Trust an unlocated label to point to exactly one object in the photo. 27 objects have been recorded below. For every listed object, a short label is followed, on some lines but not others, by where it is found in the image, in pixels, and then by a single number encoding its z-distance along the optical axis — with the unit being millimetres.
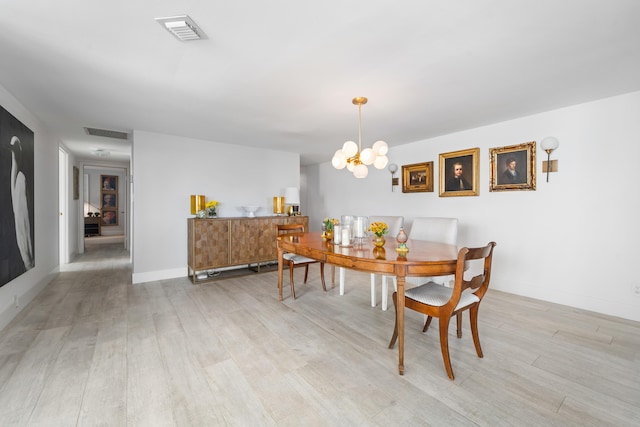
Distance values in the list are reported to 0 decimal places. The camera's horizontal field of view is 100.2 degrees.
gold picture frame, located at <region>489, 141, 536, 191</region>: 3310
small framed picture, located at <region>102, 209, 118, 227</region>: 9672
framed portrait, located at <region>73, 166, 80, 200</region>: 6117
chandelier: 2691
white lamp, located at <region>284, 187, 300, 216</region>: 5047
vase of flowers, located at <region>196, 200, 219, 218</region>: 4344
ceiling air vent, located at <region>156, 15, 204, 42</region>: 1574
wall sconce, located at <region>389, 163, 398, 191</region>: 4882
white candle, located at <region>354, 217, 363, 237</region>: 2768
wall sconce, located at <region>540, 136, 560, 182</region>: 3074
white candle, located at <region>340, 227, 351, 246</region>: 2538
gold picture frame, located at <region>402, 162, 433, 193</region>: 4391
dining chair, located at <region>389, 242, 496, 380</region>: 1733
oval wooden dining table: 1820
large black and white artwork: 2426
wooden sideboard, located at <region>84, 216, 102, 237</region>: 9211
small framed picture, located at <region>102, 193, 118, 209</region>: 9711
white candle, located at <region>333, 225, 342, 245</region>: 2641
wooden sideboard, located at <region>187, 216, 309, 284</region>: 4012
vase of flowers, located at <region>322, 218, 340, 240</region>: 2905
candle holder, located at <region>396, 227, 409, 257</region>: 2055
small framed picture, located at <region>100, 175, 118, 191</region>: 9719
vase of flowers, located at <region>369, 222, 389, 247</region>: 2408
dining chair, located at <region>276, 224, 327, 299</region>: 3346
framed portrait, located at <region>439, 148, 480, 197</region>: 3821
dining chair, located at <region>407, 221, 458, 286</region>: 2961
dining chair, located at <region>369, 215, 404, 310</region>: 2969
